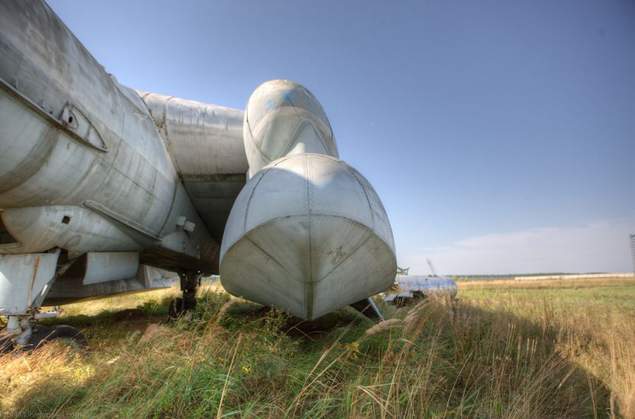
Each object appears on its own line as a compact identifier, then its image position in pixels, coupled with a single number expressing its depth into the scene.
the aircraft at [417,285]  14.98
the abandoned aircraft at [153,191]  3.13
